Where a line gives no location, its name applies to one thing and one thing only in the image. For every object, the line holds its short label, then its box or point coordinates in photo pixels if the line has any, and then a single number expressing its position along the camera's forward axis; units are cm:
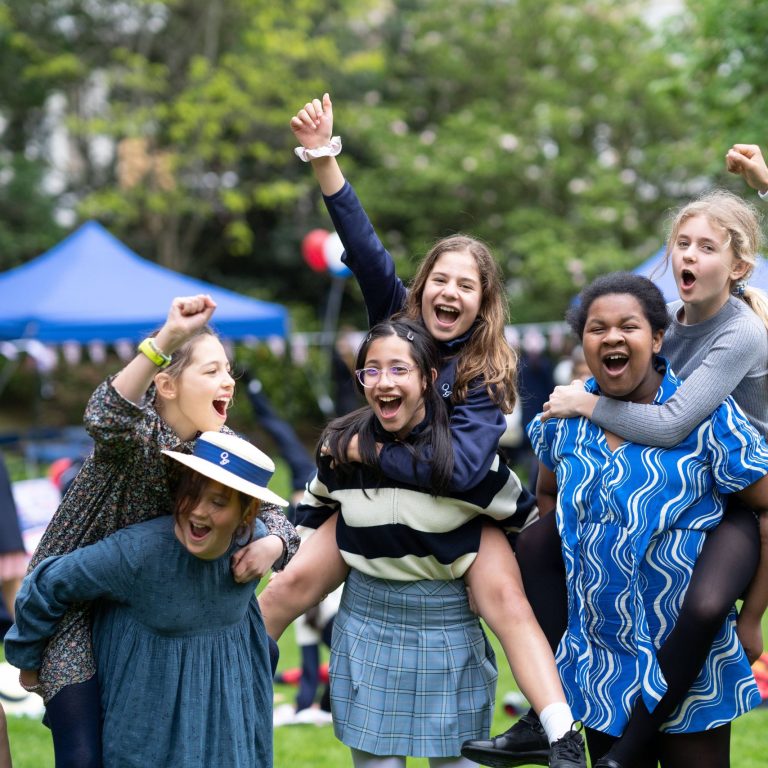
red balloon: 1458
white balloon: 1341
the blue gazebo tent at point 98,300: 1194
